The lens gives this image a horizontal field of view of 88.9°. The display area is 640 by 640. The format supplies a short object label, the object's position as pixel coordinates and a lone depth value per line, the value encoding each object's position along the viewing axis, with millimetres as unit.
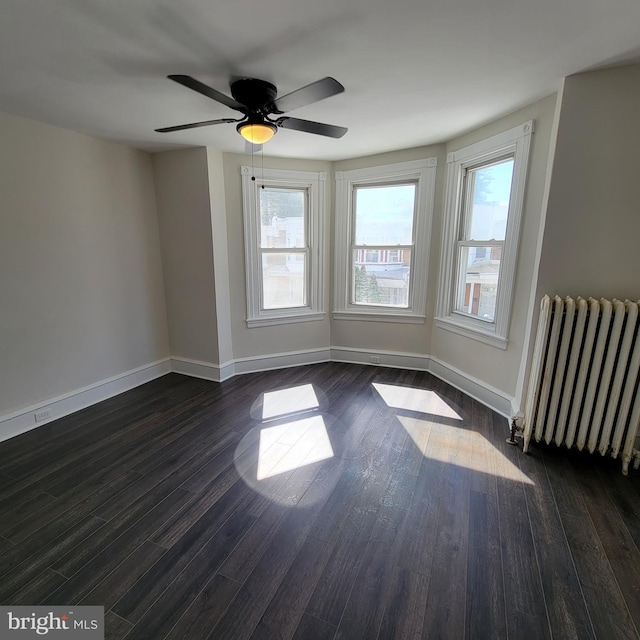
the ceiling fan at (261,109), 1850
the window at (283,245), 3787
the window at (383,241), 3709
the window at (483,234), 2760
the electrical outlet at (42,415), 2779
